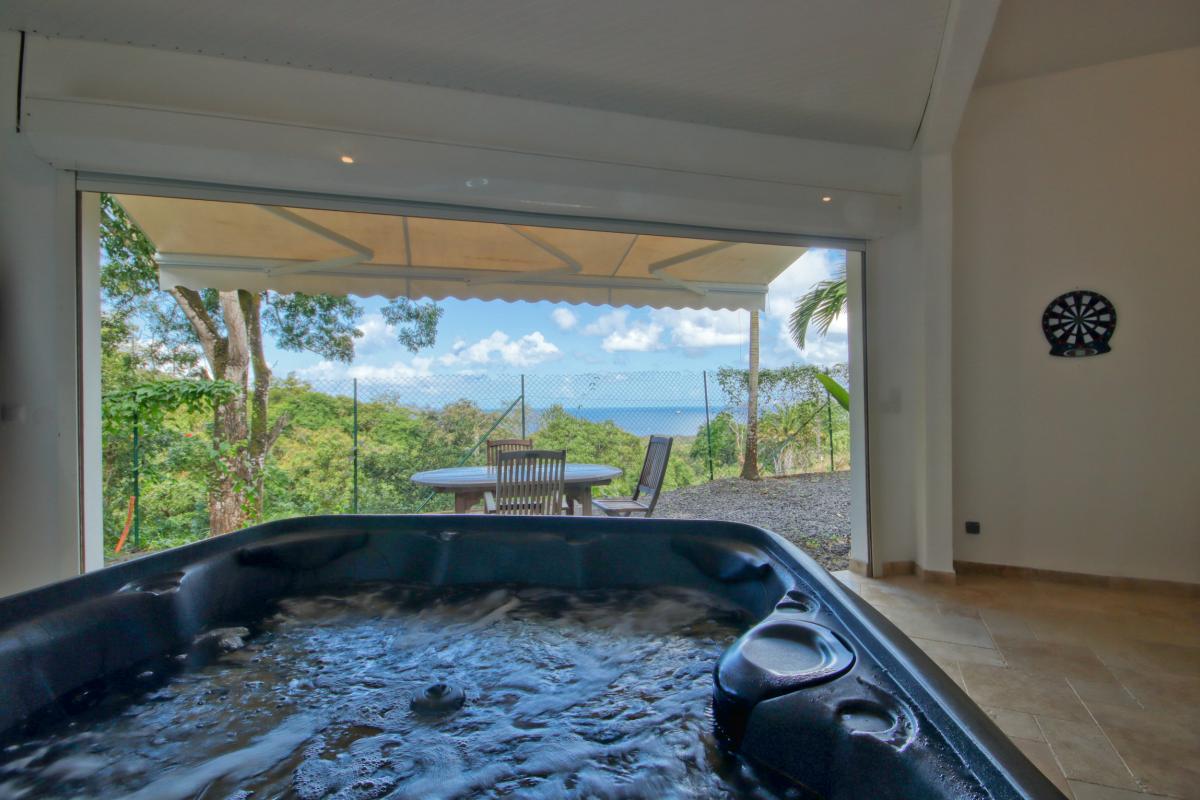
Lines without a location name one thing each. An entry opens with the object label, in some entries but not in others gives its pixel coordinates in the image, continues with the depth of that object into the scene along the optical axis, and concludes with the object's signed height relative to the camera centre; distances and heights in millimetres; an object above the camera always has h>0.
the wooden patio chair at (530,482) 3311 -485
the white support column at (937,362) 3205 +219
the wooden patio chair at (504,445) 4570 -341
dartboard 3129 +430
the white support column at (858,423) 3414 -149
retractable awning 3213 +1033
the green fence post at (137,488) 4422 -640
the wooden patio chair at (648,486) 3957 -628
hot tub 1148 -788
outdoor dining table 3500 -507
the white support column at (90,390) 2441 +96
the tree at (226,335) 5137 +775
